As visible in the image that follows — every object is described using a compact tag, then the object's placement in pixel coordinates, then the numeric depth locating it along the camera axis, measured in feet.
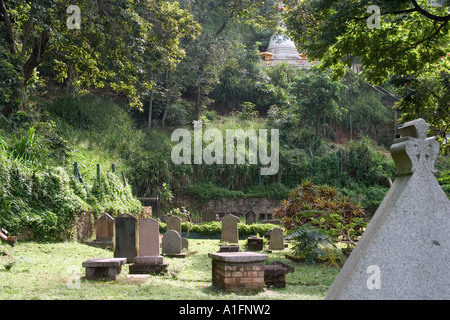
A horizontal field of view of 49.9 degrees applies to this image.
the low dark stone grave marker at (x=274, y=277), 27.35
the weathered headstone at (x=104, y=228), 44.96
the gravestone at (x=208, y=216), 69.97
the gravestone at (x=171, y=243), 41.78
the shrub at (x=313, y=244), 37.47
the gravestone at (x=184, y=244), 46.78
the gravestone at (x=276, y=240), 47.88
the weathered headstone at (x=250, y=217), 68.18
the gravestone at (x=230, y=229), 53.36
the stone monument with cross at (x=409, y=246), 13.28
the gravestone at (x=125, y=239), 35.47
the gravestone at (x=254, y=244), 47.29
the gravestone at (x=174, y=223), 51.47
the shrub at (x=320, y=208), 42.57
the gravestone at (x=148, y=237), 37.04
